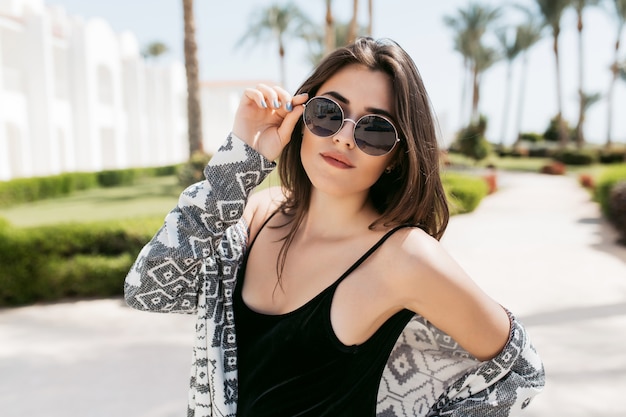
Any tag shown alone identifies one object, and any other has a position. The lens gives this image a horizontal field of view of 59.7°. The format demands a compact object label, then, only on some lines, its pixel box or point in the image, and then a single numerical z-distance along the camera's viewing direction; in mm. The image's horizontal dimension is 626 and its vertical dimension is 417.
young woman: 1277
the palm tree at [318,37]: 36594
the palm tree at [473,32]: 46656
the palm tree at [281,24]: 36219
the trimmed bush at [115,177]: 22141
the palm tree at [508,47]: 51406
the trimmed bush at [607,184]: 10991
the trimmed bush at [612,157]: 31841
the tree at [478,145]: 25125
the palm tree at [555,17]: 36938
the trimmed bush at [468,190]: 12492
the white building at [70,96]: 18891
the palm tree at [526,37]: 49094
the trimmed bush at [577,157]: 31047
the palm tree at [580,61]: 36656
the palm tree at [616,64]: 36656
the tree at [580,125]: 36281
